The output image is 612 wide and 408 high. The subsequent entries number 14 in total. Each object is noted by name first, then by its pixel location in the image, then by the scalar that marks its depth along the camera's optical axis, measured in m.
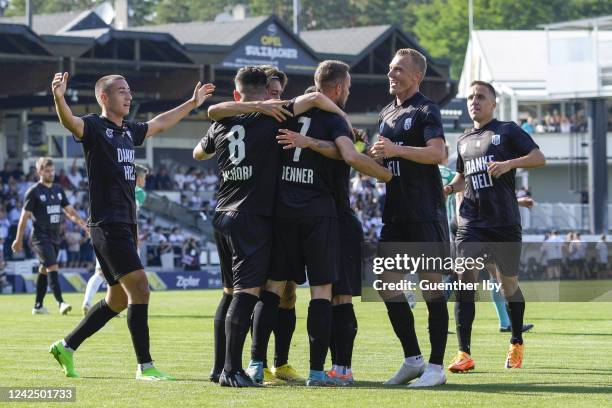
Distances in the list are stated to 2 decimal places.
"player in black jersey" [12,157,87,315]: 20.41
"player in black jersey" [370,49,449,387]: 10.07
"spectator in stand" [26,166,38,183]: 38.81
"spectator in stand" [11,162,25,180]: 38.66
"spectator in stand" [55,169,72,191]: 38.97
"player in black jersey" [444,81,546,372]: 11.80
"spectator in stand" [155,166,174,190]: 44.03
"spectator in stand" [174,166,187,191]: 45.08
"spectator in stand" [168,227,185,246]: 39.06
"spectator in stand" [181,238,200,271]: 37.59
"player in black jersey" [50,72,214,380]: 10.33
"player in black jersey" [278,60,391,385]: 9.64
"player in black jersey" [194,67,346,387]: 9.63
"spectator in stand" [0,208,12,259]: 33.91
